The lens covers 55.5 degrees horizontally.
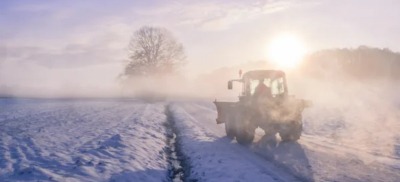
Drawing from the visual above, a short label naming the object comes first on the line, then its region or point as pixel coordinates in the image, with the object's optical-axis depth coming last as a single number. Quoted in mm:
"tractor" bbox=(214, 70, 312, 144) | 13867
